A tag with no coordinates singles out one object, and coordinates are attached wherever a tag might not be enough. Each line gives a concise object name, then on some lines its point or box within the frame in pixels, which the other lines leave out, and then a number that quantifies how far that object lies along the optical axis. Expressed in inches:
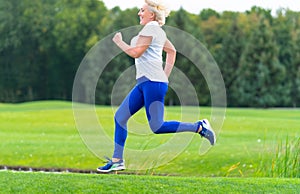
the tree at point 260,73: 3324.3
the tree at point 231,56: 3355.3
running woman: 438.0
